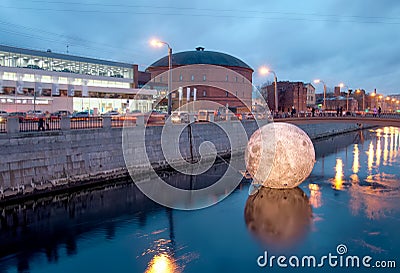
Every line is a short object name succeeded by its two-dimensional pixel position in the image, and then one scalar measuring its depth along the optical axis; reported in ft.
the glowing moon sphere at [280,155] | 62.44
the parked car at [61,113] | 139.25
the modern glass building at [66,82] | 169.37
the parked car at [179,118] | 106.22
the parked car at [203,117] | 122.62
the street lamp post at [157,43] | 85.97
